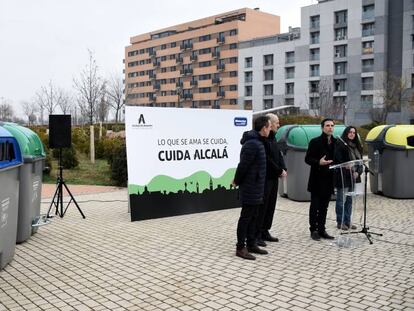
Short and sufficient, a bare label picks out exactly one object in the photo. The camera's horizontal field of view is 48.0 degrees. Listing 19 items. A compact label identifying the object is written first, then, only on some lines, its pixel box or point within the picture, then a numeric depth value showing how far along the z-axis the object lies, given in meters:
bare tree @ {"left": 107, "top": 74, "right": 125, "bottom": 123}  67.54
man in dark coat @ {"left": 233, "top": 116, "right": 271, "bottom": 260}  5.99
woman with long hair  7.02
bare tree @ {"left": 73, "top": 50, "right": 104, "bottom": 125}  25.55
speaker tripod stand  8.81
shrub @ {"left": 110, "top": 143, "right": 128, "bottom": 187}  13.80
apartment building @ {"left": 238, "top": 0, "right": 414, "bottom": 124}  55.81
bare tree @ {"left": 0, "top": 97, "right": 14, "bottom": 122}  71.78
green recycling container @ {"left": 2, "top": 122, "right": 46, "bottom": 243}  6.86
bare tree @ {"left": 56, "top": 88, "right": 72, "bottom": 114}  58.83
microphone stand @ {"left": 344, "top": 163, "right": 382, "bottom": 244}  6.91
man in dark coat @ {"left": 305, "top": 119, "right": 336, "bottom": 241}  7.07
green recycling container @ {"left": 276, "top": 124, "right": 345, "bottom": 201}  10.71
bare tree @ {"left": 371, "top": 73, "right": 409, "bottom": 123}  48.41
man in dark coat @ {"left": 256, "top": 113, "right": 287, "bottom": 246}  6.69
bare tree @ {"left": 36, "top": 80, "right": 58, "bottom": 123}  52.14
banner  8.67
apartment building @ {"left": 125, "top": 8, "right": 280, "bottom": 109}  85.62
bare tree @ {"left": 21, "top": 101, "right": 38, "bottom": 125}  74.31
